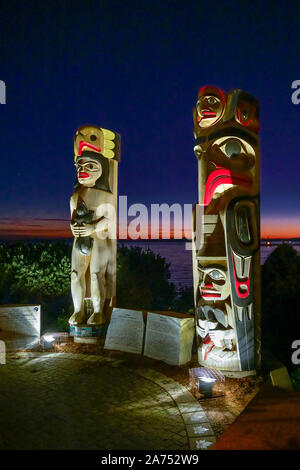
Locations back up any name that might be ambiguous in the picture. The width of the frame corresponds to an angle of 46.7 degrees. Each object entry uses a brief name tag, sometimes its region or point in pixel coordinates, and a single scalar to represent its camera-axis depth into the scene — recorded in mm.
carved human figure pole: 9711
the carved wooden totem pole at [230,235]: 7004
